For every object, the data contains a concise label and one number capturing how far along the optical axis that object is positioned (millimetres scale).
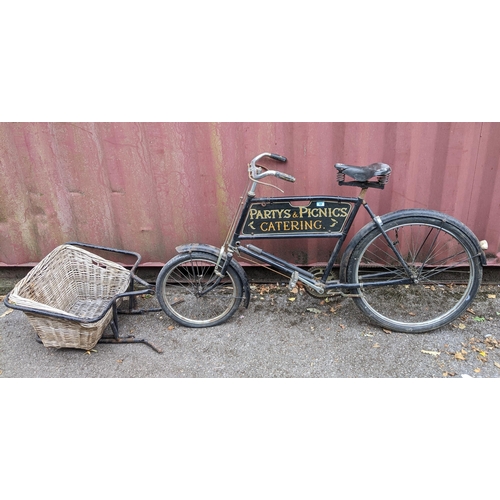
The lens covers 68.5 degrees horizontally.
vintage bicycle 2859
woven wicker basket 2734
